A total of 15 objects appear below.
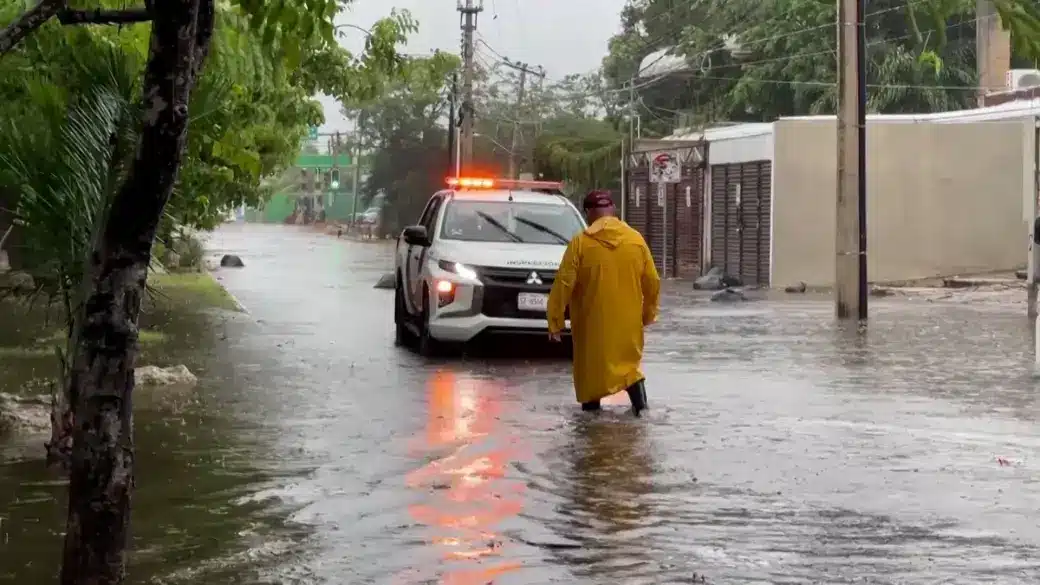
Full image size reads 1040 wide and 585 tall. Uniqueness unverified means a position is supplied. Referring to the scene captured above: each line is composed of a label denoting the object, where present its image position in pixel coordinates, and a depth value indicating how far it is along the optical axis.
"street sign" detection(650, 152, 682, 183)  37.50
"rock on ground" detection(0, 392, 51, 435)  10.95
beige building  31.67
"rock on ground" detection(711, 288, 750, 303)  27.85
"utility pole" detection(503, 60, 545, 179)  59.75
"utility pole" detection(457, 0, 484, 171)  50.34
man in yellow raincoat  11.53
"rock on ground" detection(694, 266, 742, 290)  32.22
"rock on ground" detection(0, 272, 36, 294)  9.78
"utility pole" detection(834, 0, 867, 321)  21.69
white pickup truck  16.09
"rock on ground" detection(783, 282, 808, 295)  30.58
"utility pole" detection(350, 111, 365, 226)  90.19
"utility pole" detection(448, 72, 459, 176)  55.88
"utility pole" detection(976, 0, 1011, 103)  42.31
